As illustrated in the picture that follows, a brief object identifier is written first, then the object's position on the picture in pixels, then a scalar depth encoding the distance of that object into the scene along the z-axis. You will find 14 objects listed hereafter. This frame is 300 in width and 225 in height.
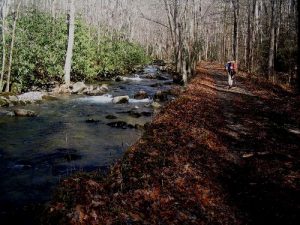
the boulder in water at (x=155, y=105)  18.02
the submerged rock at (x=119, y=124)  13.76
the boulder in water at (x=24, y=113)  15.02
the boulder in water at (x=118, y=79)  28.81
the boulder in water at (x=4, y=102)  16.63
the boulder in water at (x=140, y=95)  21.01
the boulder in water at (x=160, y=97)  20.38
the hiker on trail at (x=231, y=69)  19.34
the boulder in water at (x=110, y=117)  15.29
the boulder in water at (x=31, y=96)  18.11
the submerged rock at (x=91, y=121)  14.58
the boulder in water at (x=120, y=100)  19.29
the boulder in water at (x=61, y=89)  21.43
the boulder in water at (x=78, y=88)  22.11
